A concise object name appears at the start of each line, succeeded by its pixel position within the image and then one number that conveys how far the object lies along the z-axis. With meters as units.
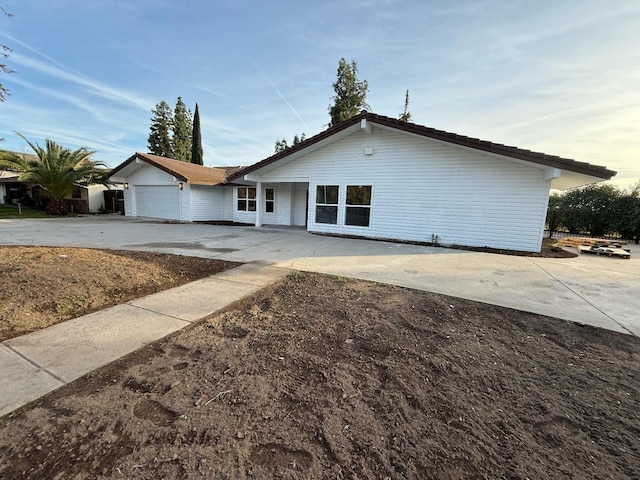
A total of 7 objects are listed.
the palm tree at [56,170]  17.19
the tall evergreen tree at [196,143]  32.25
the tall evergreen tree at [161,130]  33.66
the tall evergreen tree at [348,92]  23.30
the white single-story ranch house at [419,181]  8.89
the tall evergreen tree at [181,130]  34.75
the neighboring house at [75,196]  21.70
